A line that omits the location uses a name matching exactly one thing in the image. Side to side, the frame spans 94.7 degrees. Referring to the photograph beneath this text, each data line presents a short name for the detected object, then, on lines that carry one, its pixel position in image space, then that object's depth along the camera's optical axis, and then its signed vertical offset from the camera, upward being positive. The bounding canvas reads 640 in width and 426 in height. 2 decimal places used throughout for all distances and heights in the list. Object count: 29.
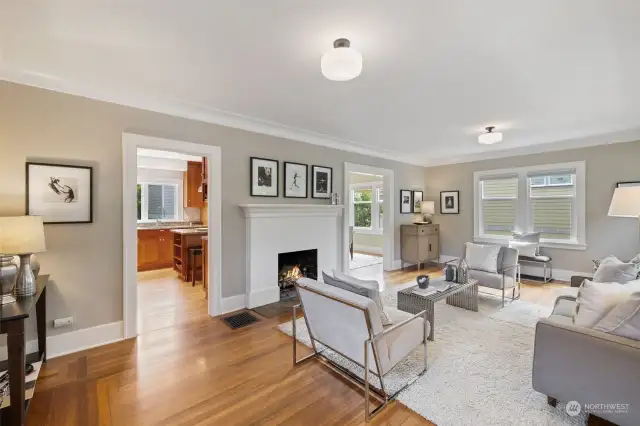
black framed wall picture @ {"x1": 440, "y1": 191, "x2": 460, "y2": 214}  6.73 +0.16
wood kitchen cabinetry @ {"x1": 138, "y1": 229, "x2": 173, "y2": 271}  6.24 -0.90
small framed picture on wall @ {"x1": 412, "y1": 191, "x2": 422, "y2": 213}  6.94 +0.16
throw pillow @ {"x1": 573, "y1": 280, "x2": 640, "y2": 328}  1.79 -0.56
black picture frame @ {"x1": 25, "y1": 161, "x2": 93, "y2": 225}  2.56 +0.17
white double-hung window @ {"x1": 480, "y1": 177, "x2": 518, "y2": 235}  5.95 +0.09
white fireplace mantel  3.96 -0.43
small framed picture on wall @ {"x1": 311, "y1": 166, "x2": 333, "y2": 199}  4.79 +0.45
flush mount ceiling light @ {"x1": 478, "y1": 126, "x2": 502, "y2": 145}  4.29 +1.06
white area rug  1.89 -1.32
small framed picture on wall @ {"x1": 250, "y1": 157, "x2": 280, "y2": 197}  4.04 +0.44
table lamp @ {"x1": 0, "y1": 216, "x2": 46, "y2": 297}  1.99 -0.24
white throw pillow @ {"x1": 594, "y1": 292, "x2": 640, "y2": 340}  1.63 -0.63
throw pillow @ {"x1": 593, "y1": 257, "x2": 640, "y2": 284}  2.73 -0.59
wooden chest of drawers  6.29 -0.75
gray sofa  1.56 -0.91
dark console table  1.71 -0.90
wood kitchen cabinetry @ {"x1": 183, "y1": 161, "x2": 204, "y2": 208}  6.98 +0.56
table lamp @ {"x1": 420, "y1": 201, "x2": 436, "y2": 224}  6.79 -0.02
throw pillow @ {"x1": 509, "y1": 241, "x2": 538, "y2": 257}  5.23 -0.70
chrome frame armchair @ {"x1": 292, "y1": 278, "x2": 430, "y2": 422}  1.86 -1.09
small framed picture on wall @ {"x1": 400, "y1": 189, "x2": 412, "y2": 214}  6.61 +0.17
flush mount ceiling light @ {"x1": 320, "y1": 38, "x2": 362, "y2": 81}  2.02 +1.01
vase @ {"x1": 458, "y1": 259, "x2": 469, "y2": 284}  3.59 -0.78
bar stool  5.19 -0.92
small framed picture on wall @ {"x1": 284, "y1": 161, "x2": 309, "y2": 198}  4.42 +0.44
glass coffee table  3.02 -1.00
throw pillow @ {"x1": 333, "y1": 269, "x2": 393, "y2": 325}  2.14 -0.57
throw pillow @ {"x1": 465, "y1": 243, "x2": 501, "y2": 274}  4.27 -0.72
